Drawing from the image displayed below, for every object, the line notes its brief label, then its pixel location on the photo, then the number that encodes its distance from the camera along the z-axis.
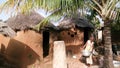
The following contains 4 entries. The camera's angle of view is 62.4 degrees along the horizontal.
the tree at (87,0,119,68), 4.32
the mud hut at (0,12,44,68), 6.52
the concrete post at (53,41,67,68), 4.58
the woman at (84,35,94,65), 5.37
